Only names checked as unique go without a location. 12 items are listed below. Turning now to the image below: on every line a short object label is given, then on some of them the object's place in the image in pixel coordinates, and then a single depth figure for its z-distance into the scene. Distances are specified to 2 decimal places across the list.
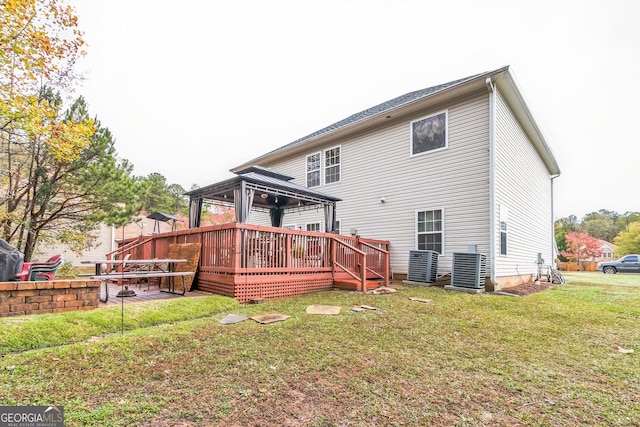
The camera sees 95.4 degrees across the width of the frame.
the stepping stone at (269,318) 4.13
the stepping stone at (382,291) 6.62
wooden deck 5.52
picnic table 4.22
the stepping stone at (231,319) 4.07
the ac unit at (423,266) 8.05
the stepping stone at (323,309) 4.71
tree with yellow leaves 7.41
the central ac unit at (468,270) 7.14
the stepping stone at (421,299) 5.75
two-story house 7.81
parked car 19.02
